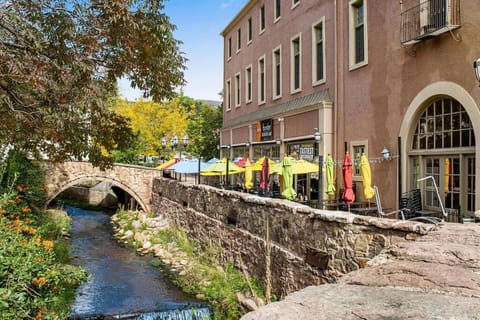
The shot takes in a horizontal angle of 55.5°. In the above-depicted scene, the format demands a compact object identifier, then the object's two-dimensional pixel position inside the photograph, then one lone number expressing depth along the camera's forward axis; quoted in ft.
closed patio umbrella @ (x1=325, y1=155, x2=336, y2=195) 38.44
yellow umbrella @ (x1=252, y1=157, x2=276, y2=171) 53.78
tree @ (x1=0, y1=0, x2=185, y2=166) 23.41
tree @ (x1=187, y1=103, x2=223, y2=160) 115.14
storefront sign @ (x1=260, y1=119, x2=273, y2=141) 60.90
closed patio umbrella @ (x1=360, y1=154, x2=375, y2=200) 33.19
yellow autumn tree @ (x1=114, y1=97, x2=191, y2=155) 108.68
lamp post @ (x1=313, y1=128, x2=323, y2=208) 30.50
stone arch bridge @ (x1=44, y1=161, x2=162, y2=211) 77.46
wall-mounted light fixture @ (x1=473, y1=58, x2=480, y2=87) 22.73
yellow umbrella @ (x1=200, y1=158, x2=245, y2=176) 57.57
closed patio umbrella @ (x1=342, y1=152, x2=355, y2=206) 33.94
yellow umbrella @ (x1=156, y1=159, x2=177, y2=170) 81.67
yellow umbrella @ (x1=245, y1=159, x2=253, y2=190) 51.44
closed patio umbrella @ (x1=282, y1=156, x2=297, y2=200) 37.32
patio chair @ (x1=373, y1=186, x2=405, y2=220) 30.85
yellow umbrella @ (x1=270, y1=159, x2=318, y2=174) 41.24
